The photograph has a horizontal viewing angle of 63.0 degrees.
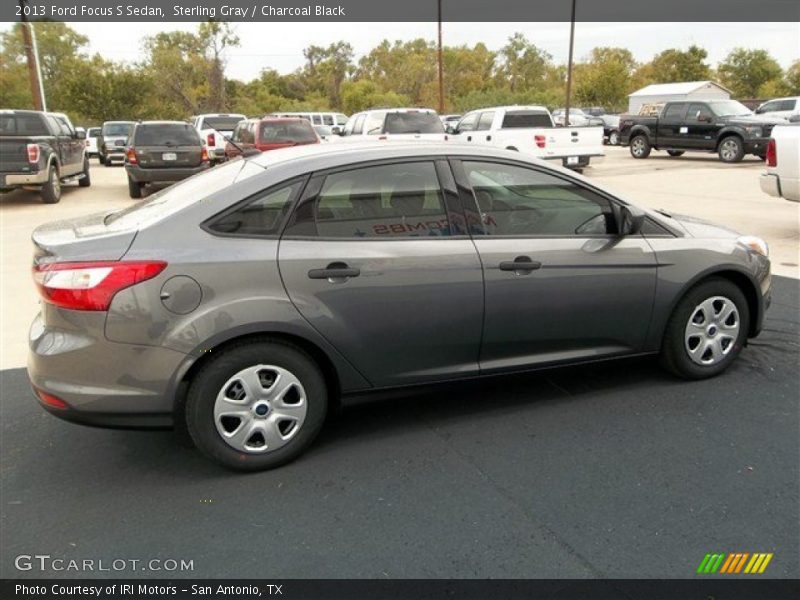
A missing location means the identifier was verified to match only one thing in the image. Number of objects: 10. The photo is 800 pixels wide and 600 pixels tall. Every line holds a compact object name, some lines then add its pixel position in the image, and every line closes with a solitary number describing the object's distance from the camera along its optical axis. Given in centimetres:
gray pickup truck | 1305
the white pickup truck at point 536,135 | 1597
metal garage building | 3844
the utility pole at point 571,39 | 2695
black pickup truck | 1911
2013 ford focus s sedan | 311
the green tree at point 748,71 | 6538
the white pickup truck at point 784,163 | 807
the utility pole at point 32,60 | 1933
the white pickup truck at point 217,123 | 2330
